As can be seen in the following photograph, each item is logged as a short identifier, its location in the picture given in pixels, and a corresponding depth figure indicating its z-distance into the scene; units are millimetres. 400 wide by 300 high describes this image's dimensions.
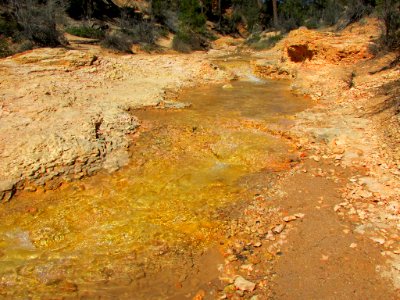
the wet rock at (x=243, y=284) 3066
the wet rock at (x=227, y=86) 9671
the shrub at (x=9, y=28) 13844
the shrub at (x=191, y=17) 23094
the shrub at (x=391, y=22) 9547
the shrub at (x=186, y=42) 19420
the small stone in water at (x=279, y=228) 3727
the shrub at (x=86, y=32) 17703
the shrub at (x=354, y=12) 15203
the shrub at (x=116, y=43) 15891
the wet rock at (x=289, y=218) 3873
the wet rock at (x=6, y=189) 4349
